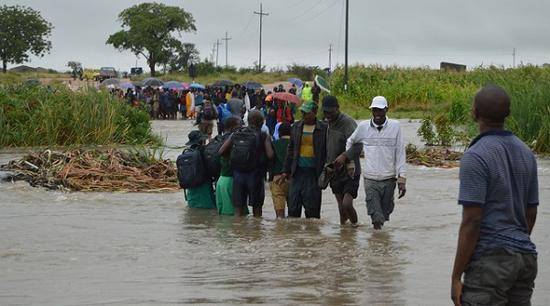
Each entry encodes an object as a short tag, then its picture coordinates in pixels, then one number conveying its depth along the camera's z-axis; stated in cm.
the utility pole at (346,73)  5013
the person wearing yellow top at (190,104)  4872
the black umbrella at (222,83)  6555
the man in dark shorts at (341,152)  1138
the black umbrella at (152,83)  6538
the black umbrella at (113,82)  5597
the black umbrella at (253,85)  6388
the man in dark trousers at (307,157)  1177
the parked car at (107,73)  8964
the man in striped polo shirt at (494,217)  481
